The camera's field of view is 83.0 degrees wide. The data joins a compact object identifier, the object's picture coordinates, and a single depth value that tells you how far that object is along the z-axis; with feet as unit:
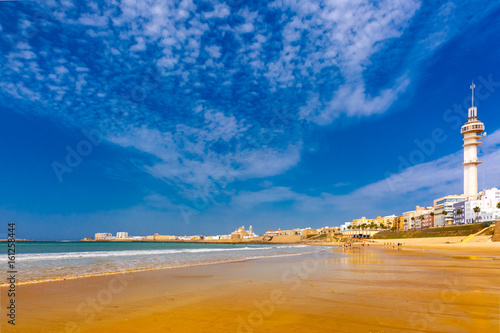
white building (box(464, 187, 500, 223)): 297.12
